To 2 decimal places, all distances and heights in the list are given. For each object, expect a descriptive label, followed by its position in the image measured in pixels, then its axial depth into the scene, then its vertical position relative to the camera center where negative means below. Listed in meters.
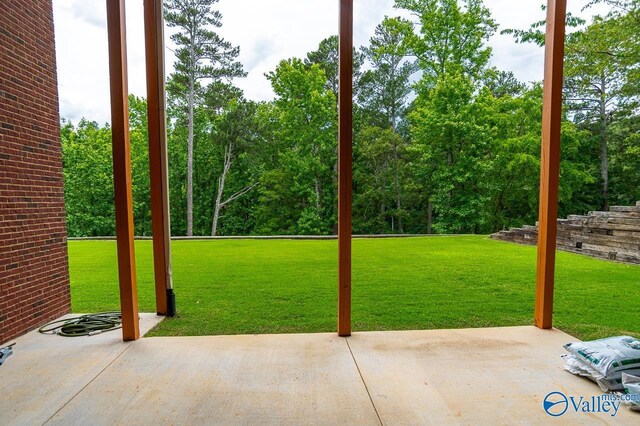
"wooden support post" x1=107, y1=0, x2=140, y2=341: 2.60 +0.27
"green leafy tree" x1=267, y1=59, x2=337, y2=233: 17.58 +3.37
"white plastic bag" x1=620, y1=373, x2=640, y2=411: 1.85 -1.07
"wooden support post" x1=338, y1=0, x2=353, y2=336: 2.67 +0.29
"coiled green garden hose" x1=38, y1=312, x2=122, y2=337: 2.97 -1.12
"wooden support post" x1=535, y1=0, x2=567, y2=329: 2.80 +0.32
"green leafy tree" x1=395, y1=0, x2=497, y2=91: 16.64 +7.97
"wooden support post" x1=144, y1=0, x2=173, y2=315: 3.20 +0.62
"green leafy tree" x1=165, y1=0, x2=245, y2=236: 16.00 +7.09
